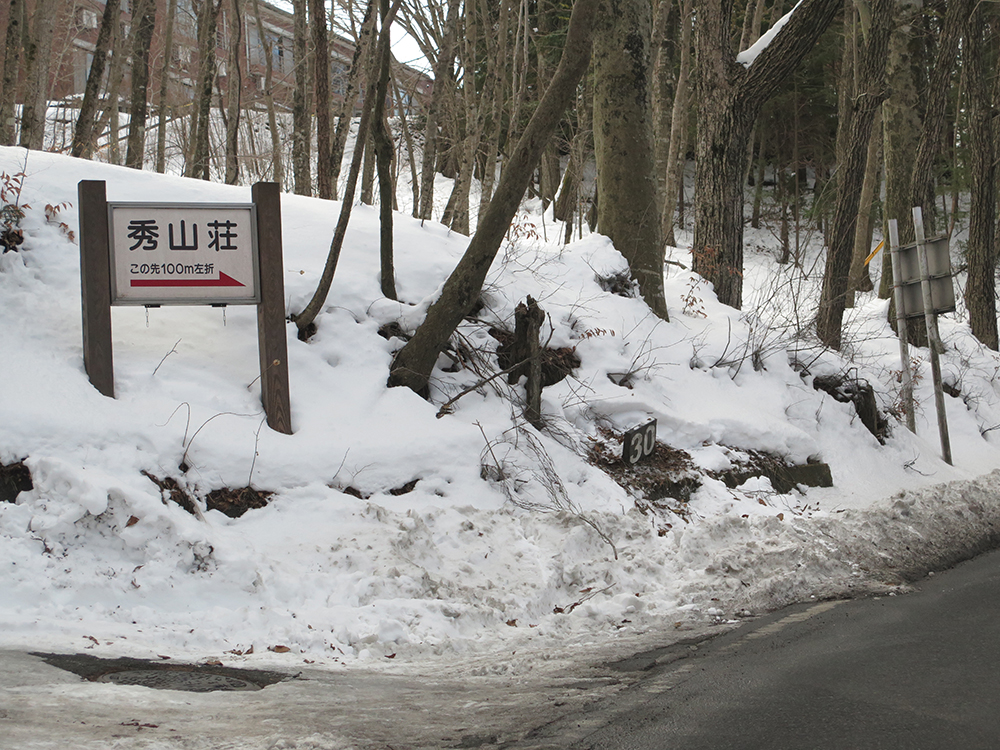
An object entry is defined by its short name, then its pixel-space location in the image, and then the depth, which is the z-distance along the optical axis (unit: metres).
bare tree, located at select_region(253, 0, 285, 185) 19.50
